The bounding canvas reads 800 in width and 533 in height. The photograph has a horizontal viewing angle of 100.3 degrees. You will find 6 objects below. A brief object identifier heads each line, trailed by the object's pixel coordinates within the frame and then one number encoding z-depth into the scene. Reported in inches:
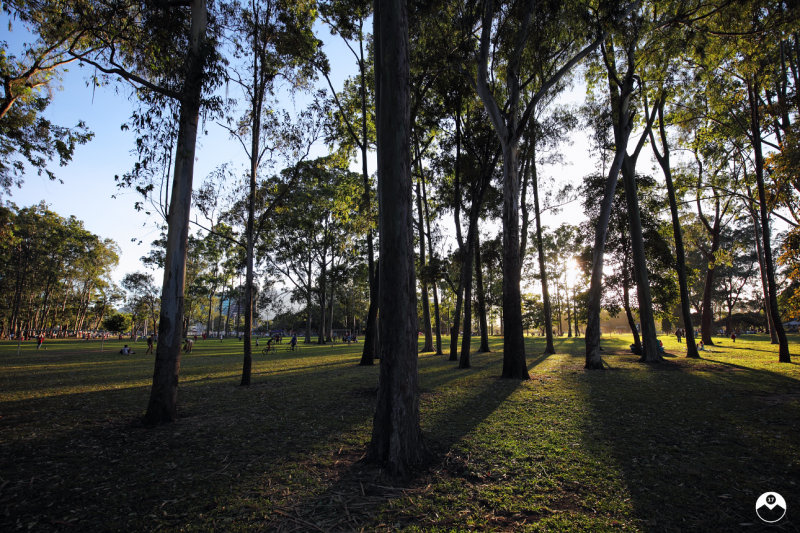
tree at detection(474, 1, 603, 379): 440.5
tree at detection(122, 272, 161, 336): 2290.8
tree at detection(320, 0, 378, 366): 526.3
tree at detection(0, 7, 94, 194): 417.7
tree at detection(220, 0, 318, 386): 420.8
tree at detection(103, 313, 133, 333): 1439.5
